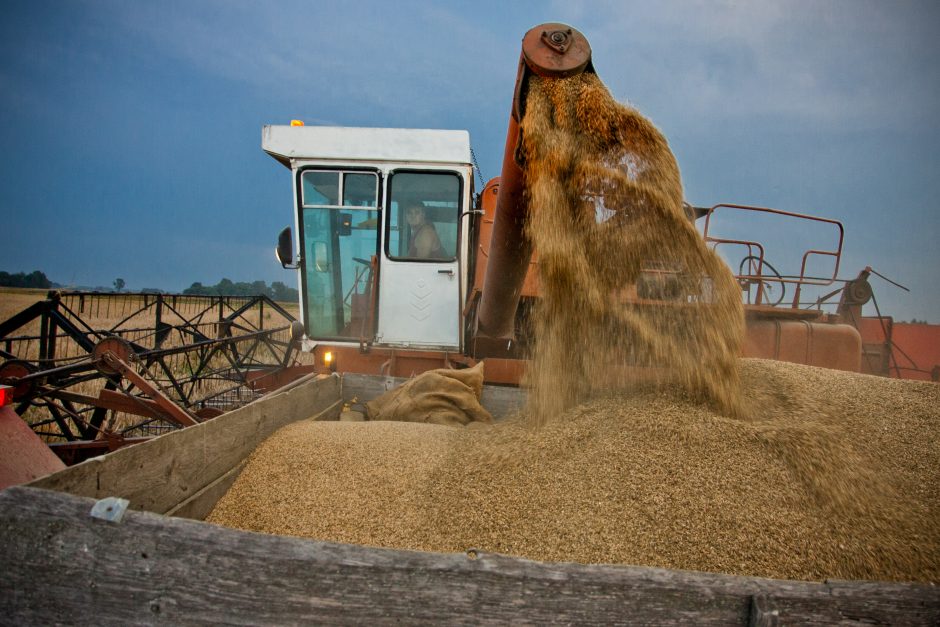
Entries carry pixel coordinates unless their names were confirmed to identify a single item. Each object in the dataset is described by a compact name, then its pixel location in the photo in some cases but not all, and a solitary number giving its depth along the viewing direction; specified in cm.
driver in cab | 461
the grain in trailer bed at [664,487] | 166
